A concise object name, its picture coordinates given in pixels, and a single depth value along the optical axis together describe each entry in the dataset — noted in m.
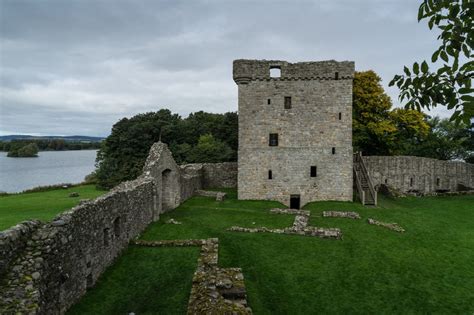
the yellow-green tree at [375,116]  34.56
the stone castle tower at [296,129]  24.69
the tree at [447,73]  4.45
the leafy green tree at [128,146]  46.53
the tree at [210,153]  51.03
